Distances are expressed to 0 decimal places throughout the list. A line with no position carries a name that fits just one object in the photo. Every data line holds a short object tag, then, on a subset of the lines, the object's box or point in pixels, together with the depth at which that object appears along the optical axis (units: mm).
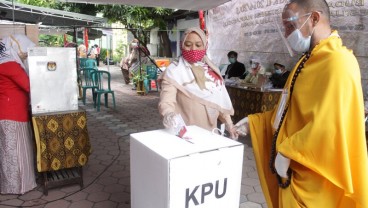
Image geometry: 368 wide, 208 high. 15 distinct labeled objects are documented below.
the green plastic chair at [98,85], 7040
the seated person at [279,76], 5070
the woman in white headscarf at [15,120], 2834
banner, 4133
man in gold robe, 1237
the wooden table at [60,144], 2885
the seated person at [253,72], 5332
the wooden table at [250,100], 4777
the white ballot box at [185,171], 1277
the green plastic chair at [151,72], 9845
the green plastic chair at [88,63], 11680
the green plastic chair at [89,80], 7365
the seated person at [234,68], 6367
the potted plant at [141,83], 9406
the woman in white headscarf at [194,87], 2053
